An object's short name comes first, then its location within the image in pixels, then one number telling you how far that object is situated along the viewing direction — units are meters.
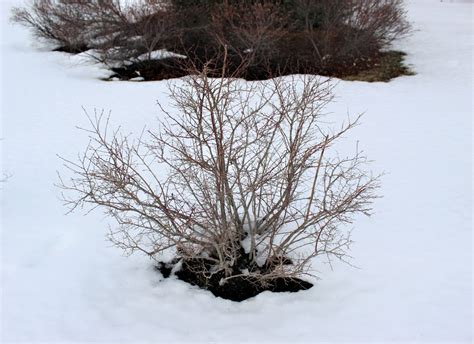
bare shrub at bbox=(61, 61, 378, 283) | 4.33
